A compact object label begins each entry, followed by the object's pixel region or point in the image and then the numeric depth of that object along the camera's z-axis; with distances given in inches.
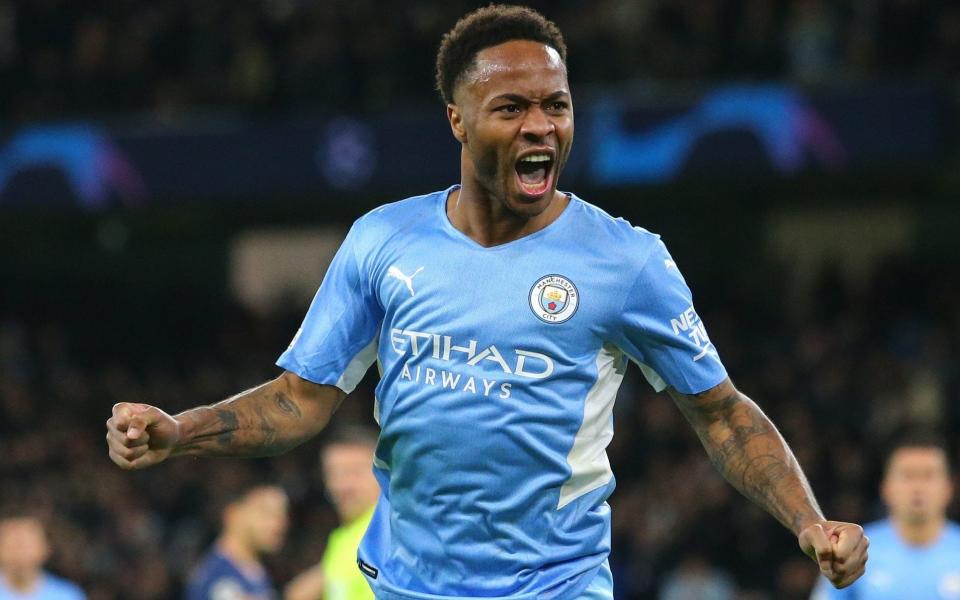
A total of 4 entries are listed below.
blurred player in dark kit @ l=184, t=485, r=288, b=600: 610.9
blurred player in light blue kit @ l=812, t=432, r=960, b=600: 469.1
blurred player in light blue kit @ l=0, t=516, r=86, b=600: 617.0
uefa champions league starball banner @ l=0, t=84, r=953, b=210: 1051.3
